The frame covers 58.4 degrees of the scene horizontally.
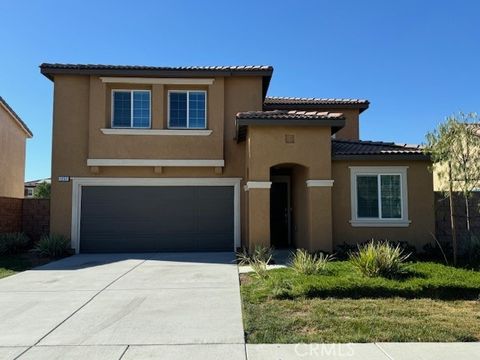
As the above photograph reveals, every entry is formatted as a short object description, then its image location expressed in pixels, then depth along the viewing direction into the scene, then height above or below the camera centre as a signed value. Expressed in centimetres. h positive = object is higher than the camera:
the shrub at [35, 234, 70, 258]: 1421 -119
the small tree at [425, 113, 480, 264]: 1052 +141
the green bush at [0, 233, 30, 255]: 1487 -115
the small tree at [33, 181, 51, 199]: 3253 +149
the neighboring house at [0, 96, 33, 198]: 2041 +306
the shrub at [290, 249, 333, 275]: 959 -125
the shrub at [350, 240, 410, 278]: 915 -114
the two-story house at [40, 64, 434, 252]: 1516 +192
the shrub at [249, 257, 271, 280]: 960 -136
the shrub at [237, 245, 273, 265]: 1185 -127
